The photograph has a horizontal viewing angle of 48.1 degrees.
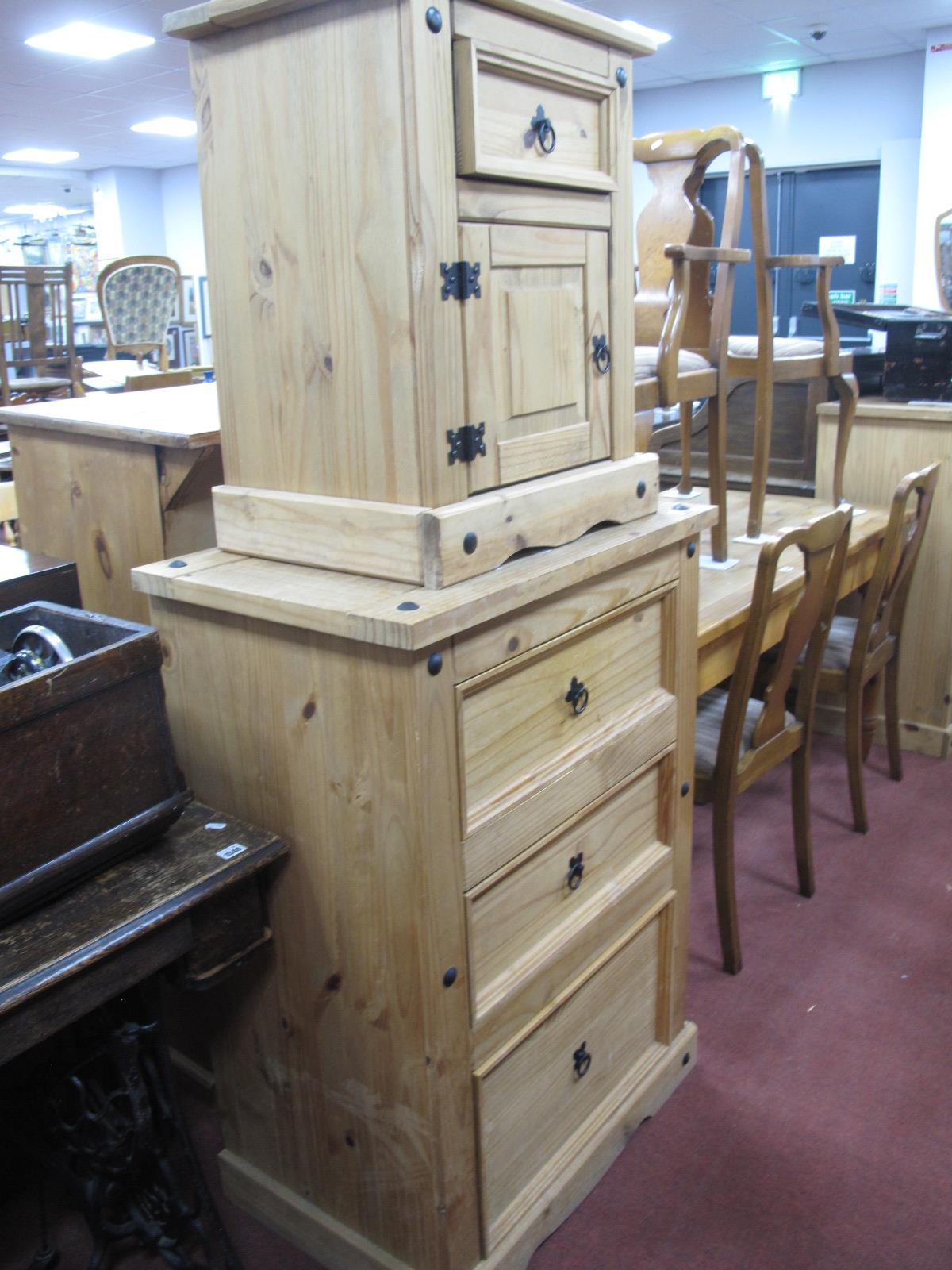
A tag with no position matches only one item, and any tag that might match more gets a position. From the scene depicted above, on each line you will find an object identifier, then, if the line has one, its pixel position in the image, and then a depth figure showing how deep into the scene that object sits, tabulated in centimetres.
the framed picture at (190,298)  1147
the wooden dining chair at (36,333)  598
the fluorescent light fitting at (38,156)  1116
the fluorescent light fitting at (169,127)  964
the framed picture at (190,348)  966
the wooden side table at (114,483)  149
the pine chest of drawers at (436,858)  110
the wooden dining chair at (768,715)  192
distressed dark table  100
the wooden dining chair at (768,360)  235
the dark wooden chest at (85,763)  99
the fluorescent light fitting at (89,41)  664
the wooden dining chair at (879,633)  237
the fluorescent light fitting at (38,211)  1513
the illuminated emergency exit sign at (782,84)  761
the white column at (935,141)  684
